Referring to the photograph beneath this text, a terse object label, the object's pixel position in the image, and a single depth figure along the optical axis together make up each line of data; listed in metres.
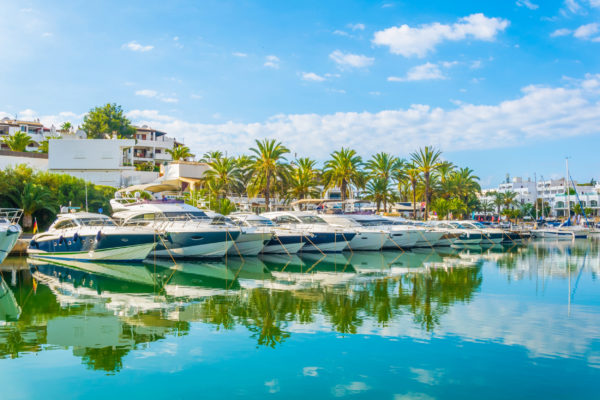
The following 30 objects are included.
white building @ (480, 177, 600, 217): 136.12
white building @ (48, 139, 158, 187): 60.59
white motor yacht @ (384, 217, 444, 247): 40.53
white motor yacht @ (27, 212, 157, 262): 26.81
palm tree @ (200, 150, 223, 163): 68.00
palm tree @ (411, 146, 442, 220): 58.72
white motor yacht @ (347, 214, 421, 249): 38.50
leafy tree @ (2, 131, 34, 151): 69.12
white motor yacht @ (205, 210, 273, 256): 31.00
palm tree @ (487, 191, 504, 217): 109.81
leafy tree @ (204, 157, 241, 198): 54.88
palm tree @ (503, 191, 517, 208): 110.26
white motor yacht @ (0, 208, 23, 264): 23.00
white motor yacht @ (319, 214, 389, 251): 36.69
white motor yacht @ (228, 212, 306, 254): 33.50
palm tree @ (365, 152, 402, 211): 62.03
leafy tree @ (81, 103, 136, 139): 86.06
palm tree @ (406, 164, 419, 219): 61.66
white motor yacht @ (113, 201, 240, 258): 27.84
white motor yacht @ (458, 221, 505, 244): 46.94
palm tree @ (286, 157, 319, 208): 59.19
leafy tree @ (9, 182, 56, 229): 38.84
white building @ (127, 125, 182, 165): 94.94
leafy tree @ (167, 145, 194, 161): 87.62
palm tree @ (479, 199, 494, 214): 111.85
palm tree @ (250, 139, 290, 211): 50.28
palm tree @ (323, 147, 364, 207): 56.01
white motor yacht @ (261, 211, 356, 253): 34.47
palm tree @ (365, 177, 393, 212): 68.50
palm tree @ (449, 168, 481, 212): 74.25
